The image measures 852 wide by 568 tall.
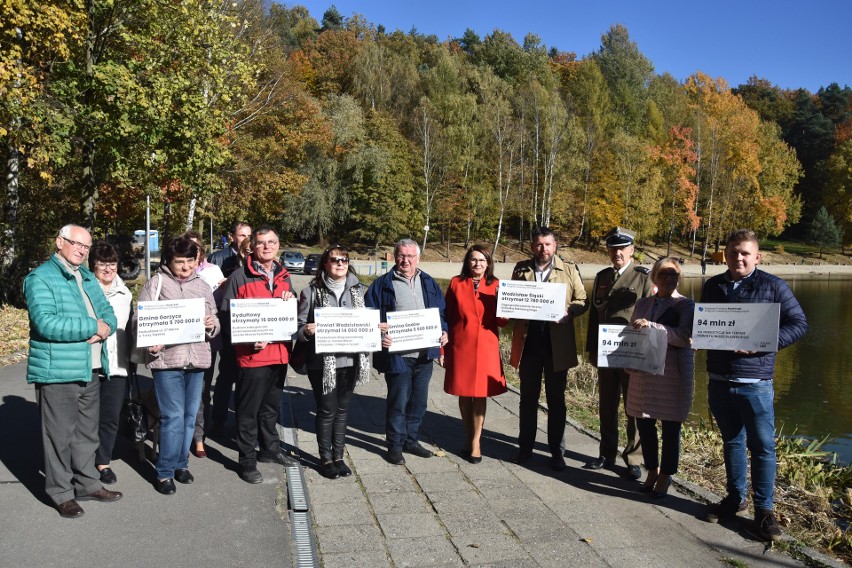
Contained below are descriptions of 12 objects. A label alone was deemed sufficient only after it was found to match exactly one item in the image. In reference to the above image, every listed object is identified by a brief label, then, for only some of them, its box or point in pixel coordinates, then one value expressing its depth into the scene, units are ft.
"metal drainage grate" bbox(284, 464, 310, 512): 16.72
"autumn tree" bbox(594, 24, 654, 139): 230.27
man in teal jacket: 15.52
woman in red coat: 20.44
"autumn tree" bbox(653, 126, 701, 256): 205.36
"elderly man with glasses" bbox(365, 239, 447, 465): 20.18
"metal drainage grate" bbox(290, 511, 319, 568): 13.91
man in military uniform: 19.60
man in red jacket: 18.58
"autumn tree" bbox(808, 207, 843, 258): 223.49
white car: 123.75
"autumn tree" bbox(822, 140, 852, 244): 239.99
